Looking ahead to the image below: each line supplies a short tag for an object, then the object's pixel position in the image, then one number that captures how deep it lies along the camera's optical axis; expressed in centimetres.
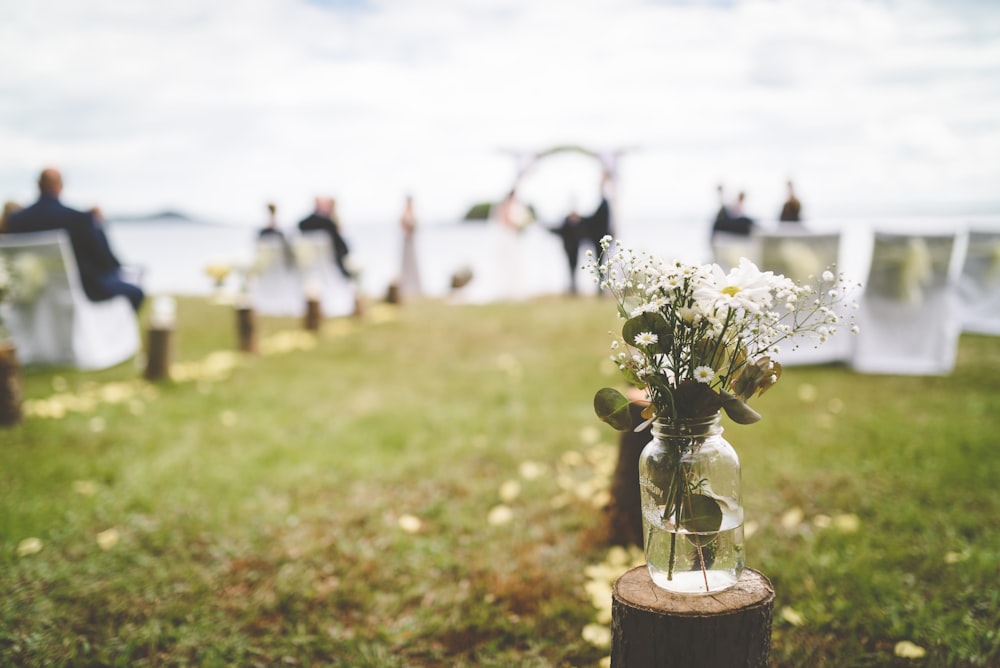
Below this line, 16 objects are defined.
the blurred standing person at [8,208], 745
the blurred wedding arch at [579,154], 1238
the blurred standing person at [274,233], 981
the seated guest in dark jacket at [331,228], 1024
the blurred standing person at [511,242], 1258
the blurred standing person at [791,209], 934
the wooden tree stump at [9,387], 460
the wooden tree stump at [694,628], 165
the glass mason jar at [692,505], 166
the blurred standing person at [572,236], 1255
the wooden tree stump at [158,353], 608
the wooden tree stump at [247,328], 723
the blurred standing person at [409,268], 1309
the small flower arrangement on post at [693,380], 155
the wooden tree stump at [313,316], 842
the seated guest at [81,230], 631
